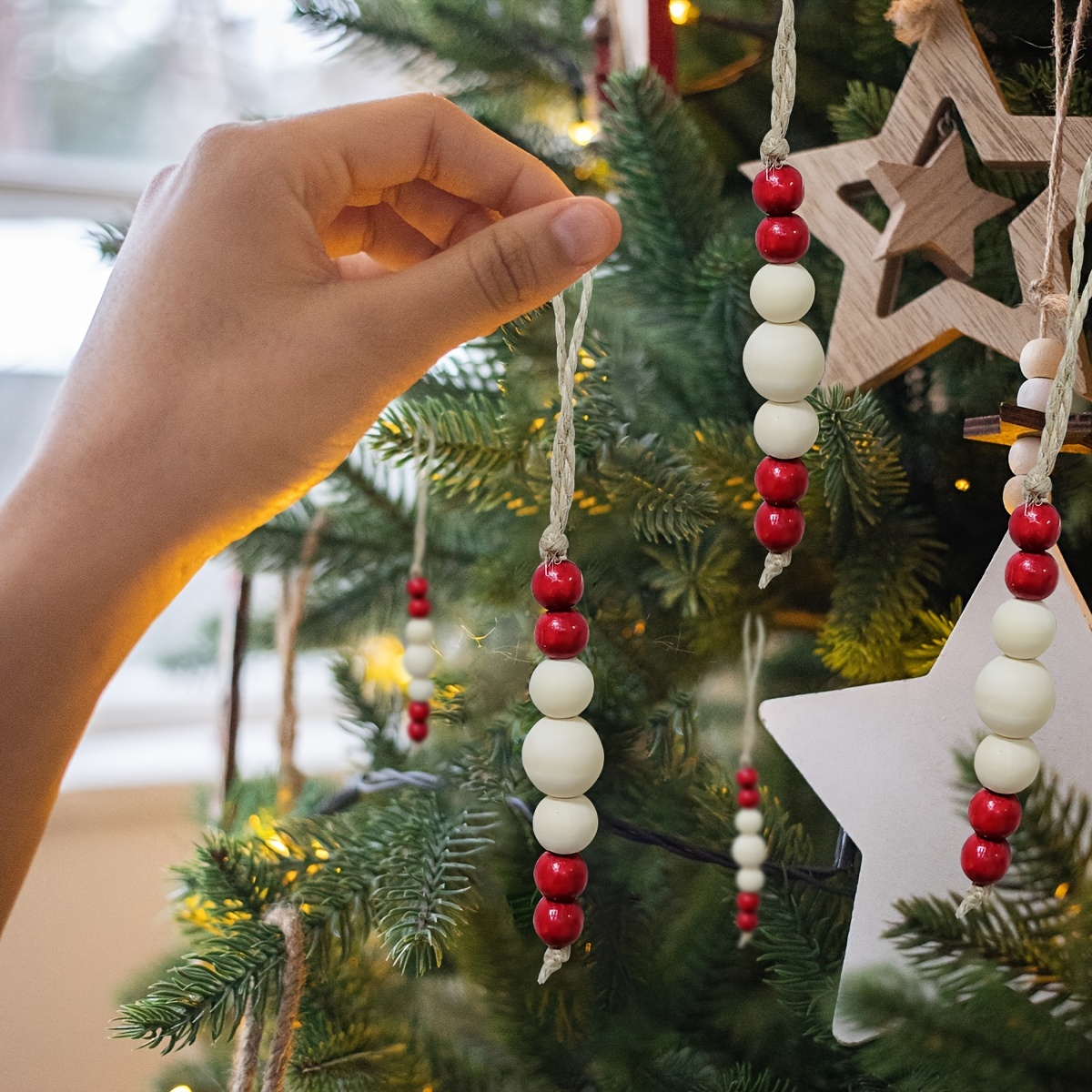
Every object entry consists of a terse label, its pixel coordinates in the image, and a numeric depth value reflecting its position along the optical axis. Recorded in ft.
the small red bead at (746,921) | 1.75
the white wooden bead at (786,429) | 1.14
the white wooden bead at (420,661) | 2.16
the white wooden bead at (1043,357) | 1.27
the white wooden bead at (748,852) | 1.72
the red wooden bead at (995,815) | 1.11
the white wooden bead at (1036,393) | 1.26
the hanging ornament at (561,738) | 1.14
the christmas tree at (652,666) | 1.58
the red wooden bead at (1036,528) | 1.11
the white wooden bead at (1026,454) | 1.25
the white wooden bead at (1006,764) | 1.10
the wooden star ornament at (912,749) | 1.38
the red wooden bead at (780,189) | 1.14
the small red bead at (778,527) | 1.16
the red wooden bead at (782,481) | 1.16
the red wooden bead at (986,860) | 1.11
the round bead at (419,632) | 2.19
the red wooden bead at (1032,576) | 1.11
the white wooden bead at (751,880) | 1.72
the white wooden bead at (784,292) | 1.13
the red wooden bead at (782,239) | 1.16
